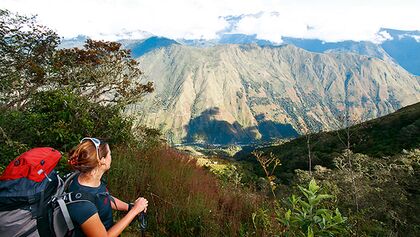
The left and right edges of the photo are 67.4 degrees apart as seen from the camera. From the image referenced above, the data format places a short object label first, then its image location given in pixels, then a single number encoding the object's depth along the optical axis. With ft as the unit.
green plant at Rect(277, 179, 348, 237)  9.62
